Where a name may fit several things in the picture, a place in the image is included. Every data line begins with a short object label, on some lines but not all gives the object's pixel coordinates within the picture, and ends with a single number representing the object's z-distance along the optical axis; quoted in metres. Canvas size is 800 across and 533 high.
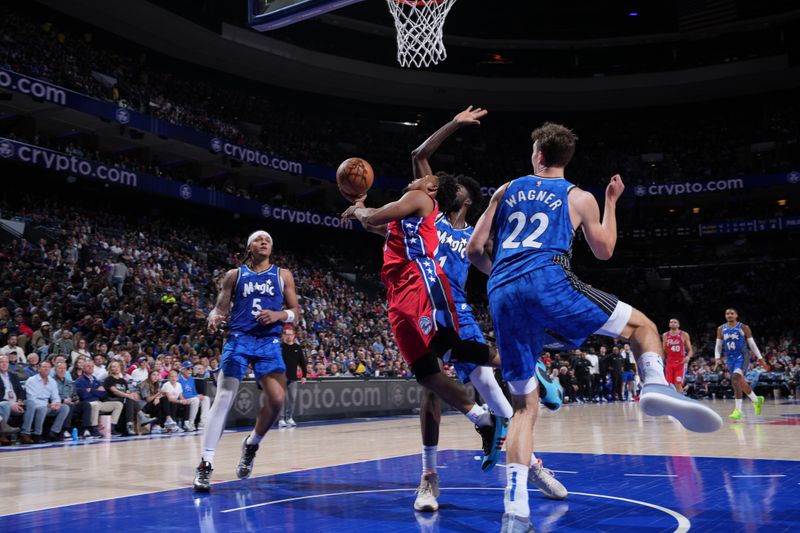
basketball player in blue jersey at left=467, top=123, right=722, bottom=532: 3.74
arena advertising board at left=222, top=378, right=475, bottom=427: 14.34
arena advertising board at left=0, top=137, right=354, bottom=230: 21.95
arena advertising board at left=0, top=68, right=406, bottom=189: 21.55
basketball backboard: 8.75
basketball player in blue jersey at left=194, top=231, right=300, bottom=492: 6.13
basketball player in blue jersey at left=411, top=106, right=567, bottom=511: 5.01
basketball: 5.67
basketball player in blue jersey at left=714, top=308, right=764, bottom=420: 13.15
